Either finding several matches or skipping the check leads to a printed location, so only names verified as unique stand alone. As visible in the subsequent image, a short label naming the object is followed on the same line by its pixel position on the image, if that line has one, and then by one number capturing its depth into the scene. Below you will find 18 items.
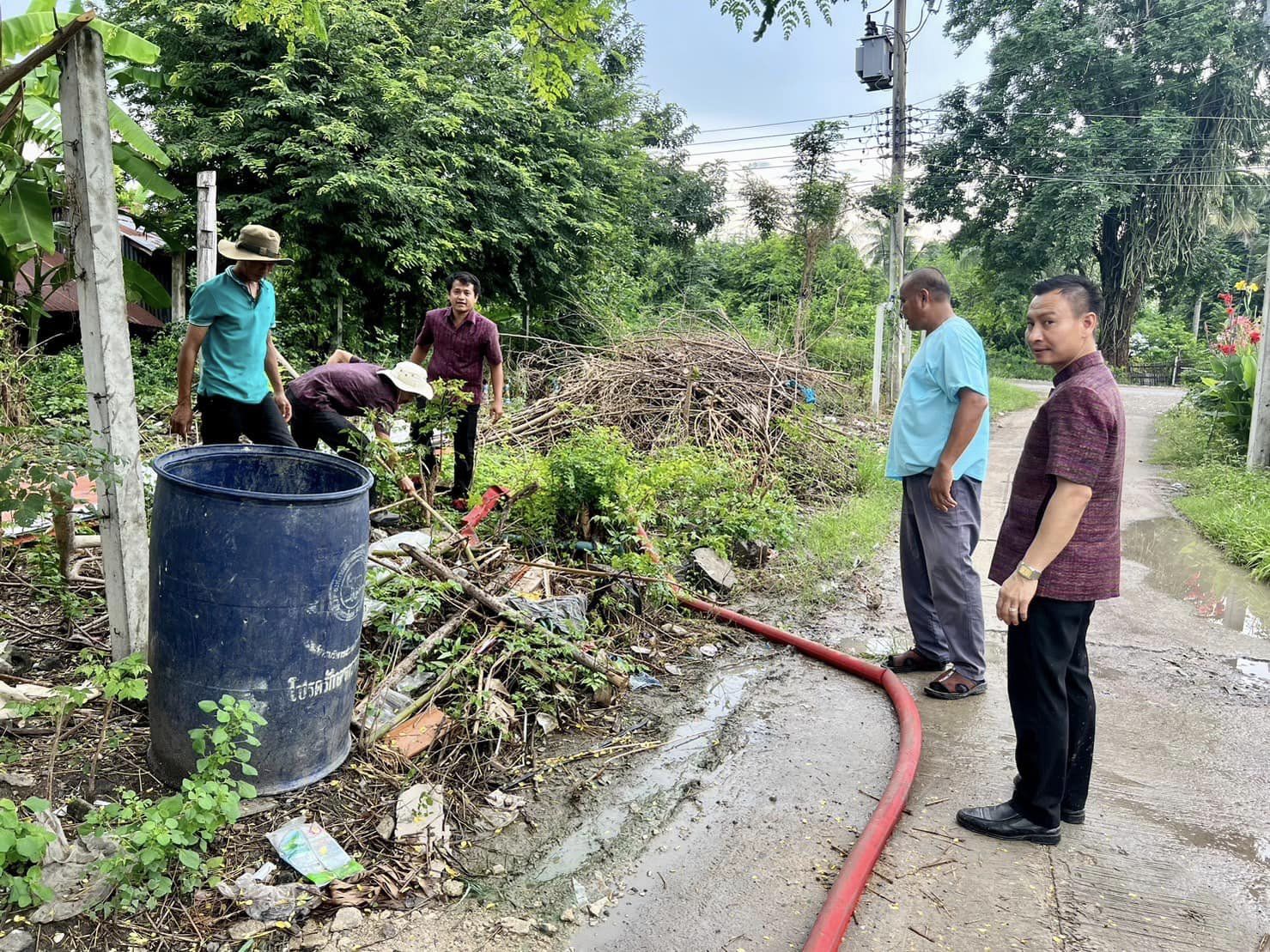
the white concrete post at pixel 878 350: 13.00
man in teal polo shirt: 4.28
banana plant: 3.60
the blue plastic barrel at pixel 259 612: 2.59
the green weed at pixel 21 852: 2.04
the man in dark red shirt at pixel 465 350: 6.03
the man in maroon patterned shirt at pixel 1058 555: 2.63
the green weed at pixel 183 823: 2.24
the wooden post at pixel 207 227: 7.57
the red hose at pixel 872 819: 2.27
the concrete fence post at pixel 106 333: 2.91
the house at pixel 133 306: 14.05
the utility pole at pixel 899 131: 16.47
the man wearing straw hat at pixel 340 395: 5.33
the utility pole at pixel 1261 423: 8.92
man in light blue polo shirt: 3.83
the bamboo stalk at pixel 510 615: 3.81
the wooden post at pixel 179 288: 12.22
